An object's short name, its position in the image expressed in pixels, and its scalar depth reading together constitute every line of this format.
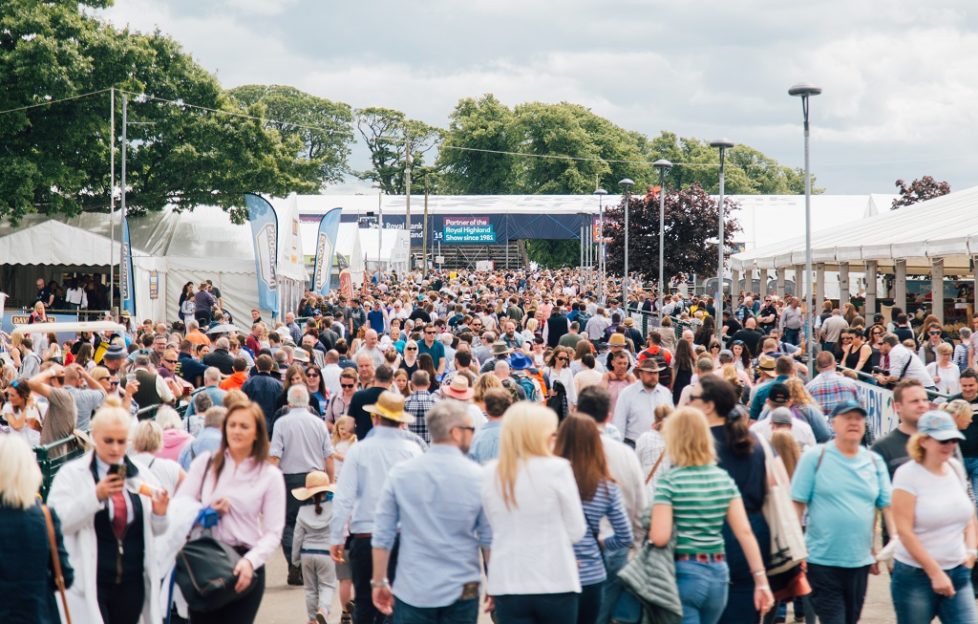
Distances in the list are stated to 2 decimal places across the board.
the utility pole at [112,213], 31.41
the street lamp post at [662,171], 28.94
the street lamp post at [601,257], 38.99
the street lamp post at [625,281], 34.20
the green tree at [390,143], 113.94
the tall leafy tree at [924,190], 63.84
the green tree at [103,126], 36.16
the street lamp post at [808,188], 18.08
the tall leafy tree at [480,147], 100.75
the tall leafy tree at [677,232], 42.97
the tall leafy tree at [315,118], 118.88
